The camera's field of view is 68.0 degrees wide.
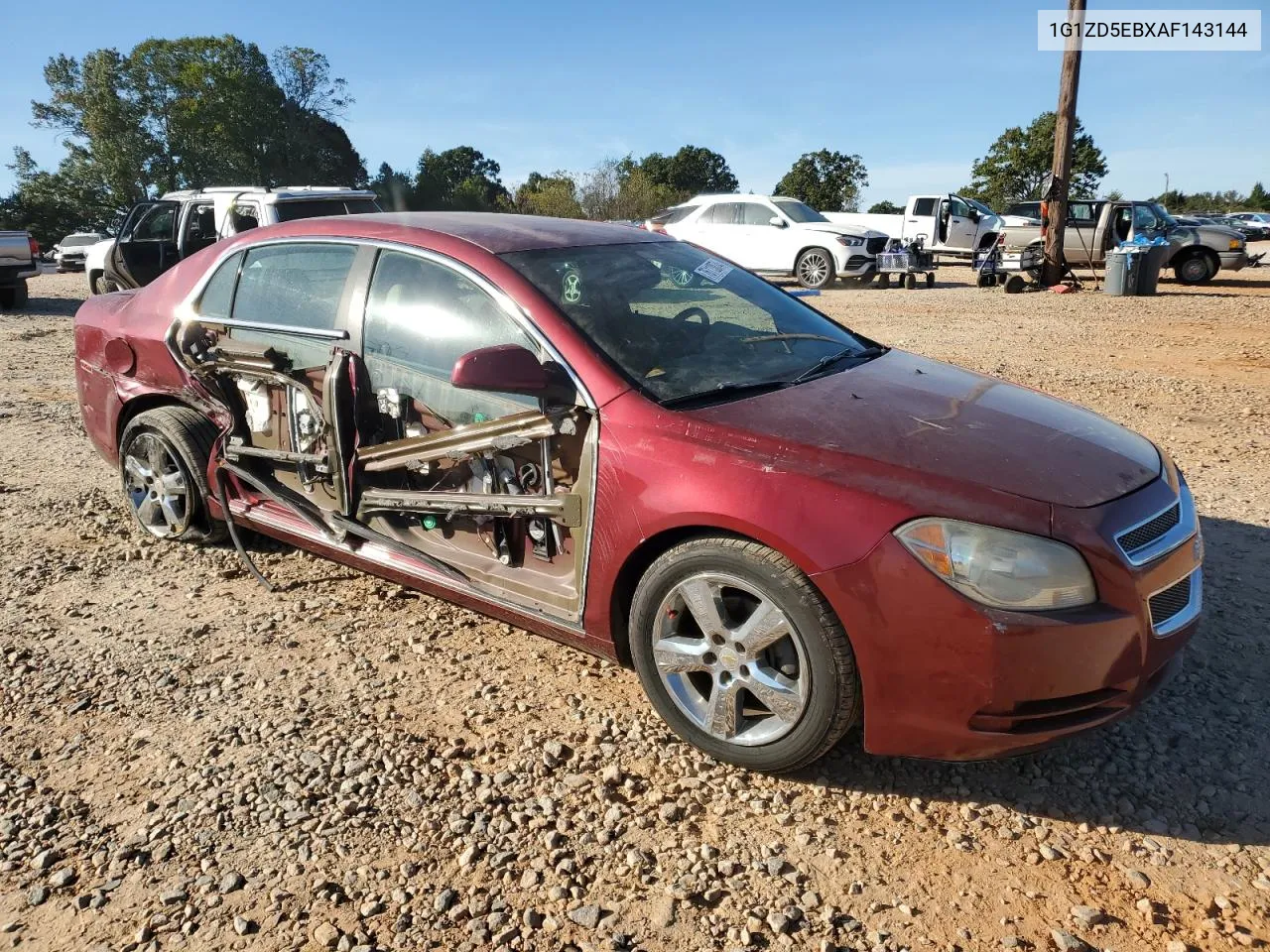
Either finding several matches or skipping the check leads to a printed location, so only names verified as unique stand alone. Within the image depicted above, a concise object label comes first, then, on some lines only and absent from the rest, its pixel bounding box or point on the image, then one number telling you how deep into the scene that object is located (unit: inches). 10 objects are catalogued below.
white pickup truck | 1022.4
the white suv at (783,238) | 732.7
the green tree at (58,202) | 2014.0
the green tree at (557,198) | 1897.9
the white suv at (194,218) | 452.4
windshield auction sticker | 155.2
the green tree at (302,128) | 2287.2
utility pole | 739.4
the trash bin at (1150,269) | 647.1
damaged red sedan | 97.6
